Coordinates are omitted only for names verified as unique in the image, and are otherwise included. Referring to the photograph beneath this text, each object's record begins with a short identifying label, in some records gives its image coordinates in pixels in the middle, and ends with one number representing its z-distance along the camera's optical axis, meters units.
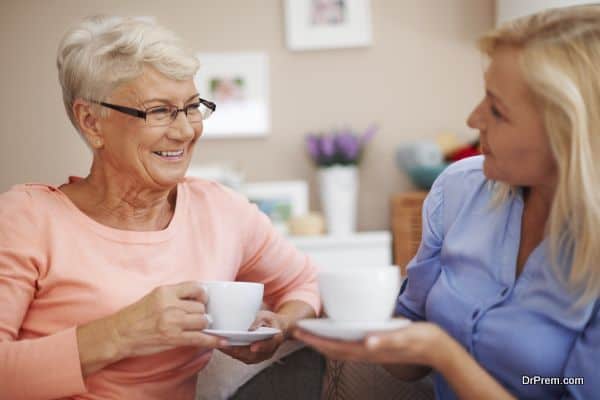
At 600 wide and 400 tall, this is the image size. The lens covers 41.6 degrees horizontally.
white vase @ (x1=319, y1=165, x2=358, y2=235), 3.81
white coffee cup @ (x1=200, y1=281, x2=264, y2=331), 1.30
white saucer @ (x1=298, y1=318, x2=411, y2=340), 1.01
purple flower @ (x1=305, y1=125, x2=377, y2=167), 3.84
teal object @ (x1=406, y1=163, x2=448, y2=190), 3.69
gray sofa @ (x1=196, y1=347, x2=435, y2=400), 1.37
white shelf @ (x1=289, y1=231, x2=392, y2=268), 3.68
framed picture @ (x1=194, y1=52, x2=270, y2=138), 3.99
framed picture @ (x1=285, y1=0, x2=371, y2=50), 3.97
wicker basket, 3.73
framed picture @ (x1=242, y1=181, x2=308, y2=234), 3.93
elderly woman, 1.32
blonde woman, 1.12
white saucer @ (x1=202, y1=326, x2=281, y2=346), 1.26
